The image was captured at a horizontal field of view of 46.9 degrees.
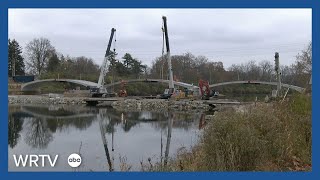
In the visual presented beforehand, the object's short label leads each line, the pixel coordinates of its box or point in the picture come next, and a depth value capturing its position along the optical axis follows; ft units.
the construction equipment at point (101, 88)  144.85
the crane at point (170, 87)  128.57
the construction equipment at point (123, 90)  149.48
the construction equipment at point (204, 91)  128.83
